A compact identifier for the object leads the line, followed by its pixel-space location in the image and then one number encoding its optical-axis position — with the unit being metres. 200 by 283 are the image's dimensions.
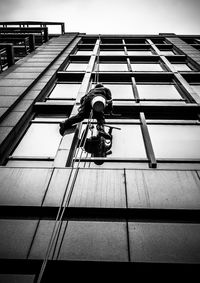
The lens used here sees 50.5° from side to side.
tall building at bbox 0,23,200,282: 3.49
